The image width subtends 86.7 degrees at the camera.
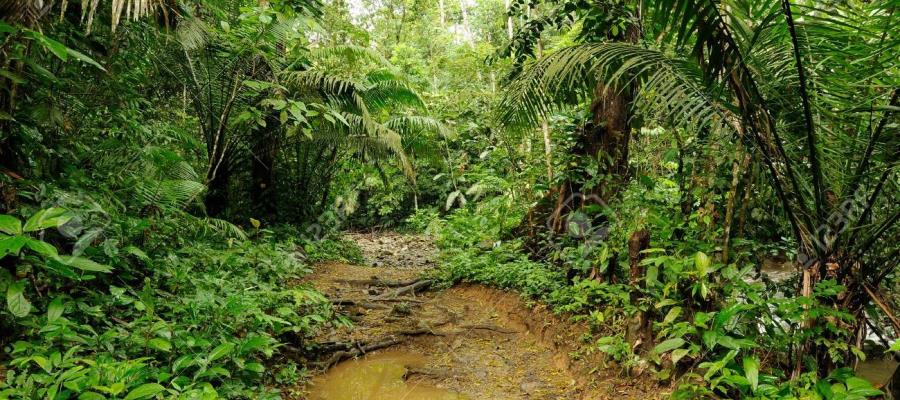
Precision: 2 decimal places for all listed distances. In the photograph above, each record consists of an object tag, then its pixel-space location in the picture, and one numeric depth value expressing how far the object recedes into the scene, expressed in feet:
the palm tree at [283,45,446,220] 22.59
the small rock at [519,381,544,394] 11.16
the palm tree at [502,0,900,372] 7.00
